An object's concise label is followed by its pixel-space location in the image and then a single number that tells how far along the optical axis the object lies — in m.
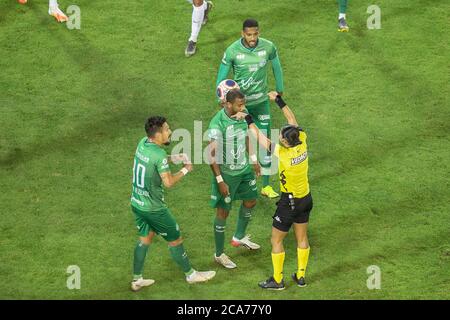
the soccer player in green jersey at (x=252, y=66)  14.55
